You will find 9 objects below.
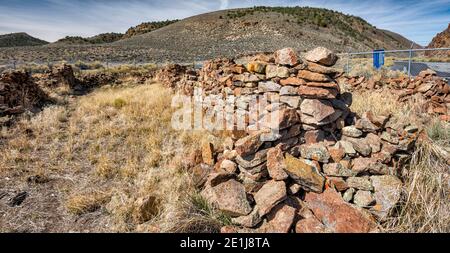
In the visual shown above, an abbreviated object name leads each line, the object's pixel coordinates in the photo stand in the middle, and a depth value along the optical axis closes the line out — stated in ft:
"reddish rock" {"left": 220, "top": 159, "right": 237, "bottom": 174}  11.60
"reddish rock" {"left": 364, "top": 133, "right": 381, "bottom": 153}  10.93
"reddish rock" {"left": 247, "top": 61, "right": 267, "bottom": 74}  14.65
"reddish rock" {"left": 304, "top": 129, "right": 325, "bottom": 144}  12.03
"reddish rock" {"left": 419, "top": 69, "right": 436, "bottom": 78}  23.71
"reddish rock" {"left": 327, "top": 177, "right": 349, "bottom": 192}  10.07
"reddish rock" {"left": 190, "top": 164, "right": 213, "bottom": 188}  11.90
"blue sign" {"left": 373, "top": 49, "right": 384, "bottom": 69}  41.94
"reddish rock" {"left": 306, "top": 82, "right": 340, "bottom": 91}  11.82
